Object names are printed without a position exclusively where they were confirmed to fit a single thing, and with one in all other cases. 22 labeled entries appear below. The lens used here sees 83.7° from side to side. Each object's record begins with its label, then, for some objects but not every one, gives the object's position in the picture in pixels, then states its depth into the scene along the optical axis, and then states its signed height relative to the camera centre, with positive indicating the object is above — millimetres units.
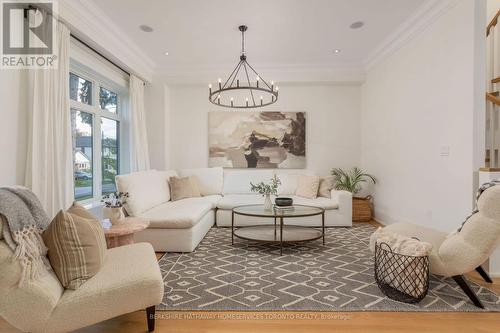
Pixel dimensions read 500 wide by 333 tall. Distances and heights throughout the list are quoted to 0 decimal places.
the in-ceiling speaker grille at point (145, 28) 3756 +1863
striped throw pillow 1653 -517
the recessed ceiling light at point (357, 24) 3685 +1889
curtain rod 3433 +1561
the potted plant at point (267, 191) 3771 -361
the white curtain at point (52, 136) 2625 +284
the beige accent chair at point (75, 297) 1454 -751
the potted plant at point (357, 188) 4898 -414
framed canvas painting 5578 +537
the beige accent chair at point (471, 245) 1999 -588
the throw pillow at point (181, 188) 4602 -400
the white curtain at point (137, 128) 4805 +638
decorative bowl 3852 -510
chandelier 5453 +1405
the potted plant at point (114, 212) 2692 -460
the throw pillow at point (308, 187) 4824 -380
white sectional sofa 3336 -582
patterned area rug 2113 -1048
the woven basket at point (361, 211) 4898 -802
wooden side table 2483 -599
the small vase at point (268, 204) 3738 -529
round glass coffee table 3359 -896
